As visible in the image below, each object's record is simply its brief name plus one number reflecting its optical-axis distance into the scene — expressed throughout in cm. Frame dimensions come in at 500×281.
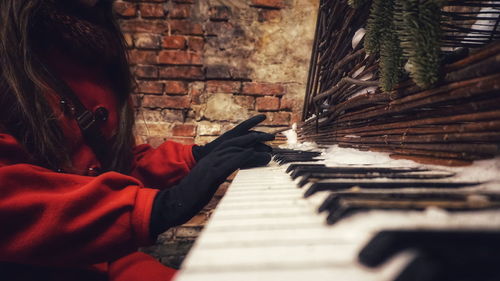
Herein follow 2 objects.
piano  19
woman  56
